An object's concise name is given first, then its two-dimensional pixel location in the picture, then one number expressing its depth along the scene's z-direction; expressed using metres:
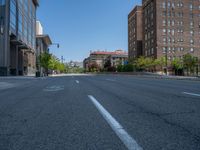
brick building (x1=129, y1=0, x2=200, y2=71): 54.44
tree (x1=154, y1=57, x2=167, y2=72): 44.89
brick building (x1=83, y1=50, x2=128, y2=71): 118.62
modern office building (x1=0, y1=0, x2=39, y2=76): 31.55
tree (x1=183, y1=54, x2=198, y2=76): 33.00
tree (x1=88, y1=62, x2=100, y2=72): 97.65
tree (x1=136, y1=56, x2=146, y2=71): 46.98
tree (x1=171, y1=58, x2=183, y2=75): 37.07
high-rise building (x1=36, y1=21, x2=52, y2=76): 63.75
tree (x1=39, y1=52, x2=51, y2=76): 40.48
